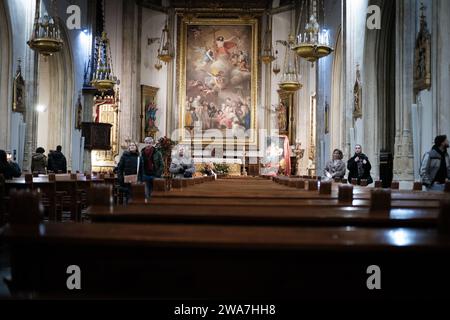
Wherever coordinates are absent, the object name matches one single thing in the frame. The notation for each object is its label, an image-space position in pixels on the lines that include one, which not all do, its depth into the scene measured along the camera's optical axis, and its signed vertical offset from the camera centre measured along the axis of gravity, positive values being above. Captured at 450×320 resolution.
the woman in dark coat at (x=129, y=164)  9.76 -0.09
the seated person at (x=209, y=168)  18.49 -0.31
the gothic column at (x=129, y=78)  21.73 +3.06
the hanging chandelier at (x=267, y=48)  22.42 +4.45
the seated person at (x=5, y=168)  8.63 -0.15
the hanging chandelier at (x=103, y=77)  16.75 +2.39
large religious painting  23.67 +3.38
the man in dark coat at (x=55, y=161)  14.29 -0.07
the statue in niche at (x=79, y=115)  18.56 +1.40
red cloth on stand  21.42 +0.13
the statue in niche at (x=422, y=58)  9.83 +1.77
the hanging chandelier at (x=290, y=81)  17.48 +2.40
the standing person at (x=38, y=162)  13.46 -0.09
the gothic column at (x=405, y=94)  10.50 +1.22
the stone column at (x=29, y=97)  14.25 +1.51
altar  23.05 -0.12
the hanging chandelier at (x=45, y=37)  12.34 +2.60
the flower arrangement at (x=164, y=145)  16.92 +0.41
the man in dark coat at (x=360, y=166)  11.23 -0.12
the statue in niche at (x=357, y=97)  13.72 +1.51
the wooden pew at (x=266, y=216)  2.68 -0.27
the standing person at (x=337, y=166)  11.56 -0.14
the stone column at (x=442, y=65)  9.29 +1.55
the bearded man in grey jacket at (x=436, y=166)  8.04 -0.08
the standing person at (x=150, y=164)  9.84 -0.09
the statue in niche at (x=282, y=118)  23.19 +1.67
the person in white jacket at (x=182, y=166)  11.69 -0.15
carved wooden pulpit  18.66 +0.73
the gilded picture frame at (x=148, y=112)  22.66 +1.85
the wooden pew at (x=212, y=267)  1.95 -0.37
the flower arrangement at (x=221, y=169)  21.50 -0.37
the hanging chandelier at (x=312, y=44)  12.34 +2.49
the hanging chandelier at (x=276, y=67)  23.05 +3.75
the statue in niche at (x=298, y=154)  22.03 +0.21
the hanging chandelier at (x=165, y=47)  21.45 +4.37
